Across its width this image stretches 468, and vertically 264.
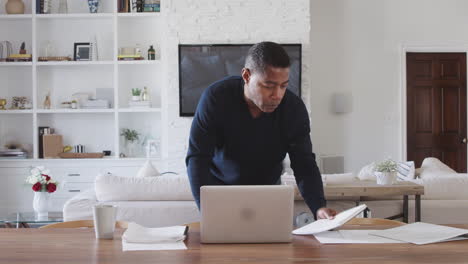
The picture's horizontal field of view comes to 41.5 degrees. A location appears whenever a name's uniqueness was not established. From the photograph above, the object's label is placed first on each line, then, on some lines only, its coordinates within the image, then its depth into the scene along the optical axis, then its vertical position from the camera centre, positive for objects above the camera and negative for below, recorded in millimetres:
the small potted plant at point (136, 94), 6863 +351
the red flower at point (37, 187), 4321 -424
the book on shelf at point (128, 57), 6793 +755
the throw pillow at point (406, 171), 4430 -350
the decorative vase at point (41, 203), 4277 -533
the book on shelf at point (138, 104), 6840 +238
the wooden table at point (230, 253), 1647 -359
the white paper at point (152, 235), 1881 -341
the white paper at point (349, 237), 1876 -358
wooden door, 7711 +192
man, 2301 -57
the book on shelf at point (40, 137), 6895 -124
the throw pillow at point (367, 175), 4350 -380
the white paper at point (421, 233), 1888 -353
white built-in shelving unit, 7078 +557
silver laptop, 1832 -267
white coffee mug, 1961 -305
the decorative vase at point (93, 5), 6914 +1353
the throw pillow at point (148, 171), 4445 -332
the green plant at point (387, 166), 3942 -279
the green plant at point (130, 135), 6945 -106
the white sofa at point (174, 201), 3500 -449
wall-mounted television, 6668 +648
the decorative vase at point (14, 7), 6922 +1342
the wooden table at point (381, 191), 3570 -398
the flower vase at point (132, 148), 7031 -256
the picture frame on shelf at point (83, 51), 6875 +835
